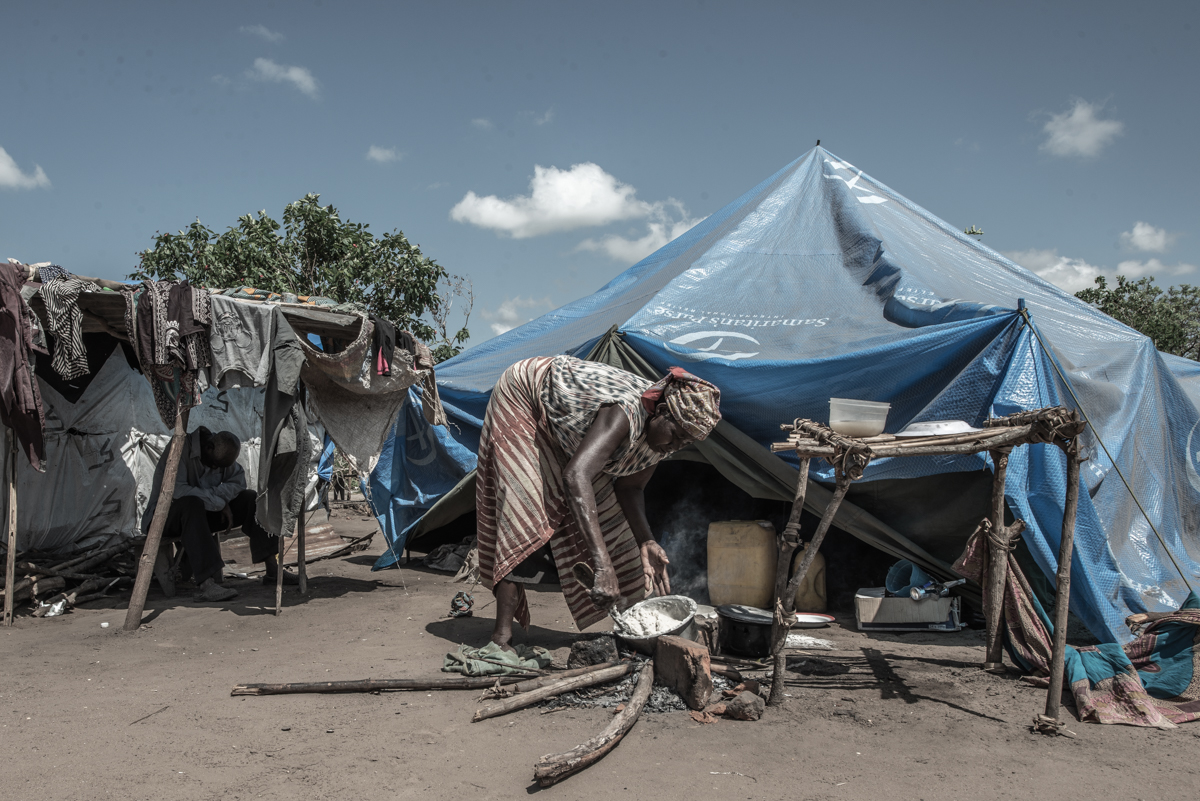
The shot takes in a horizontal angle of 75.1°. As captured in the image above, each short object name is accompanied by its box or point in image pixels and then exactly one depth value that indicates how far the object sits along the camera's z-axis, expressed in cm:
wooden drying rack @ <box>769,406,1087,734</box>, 294
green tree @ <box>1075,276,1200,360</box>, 1459
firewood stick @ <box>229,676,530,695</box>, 320
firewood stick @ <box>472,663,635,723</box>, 292
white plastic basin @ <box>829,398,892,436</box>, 335
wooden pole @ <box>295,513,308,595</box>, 539
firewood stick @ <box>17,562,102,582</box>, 511
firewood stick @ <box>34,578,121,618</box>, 502
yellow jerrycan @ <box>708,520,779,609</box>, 516
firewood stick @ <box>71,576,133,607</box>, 515
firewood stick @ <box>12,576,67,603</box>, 481
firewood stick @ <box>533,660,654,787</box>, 233
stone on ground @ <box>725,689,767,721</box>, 292
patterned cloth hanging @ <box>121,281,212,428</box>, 443
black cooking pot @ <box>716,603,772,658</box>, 382
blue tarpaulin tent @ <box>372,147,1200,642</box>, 446
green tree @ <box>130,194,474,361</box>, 1138
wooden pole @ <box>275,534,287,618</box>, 479
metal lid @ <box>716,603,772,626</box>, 381
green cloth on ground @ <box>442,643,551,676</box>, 339
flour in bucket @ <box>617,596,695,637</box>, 345
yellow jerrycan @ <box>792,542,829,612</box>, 516
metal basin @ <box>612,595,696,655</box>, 336
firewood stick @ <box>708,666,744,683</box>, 335
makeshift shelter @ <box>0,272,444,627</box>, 444
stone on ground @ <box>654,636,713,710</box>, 302
